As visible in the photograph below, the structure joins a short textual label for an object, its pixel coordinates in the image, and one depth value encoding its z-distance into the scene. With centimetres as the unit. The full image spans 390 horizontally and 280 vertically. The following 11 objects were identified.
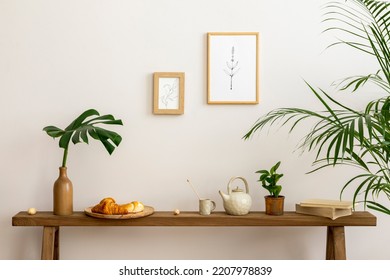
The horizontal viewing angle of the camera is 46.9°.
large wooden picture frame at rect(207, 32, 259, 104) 243
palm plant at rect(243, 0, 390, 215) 242
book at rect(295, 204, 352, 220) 218
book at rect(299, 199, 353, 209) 218
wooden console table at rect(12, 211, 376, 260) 219
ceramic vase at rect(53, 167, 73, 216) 224
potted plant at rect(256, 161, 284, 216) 226
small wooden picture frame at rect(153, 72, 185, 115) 243
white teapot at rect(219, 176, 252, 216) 225
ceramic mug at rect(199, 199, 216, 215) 228
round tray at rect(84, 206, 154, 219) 216
